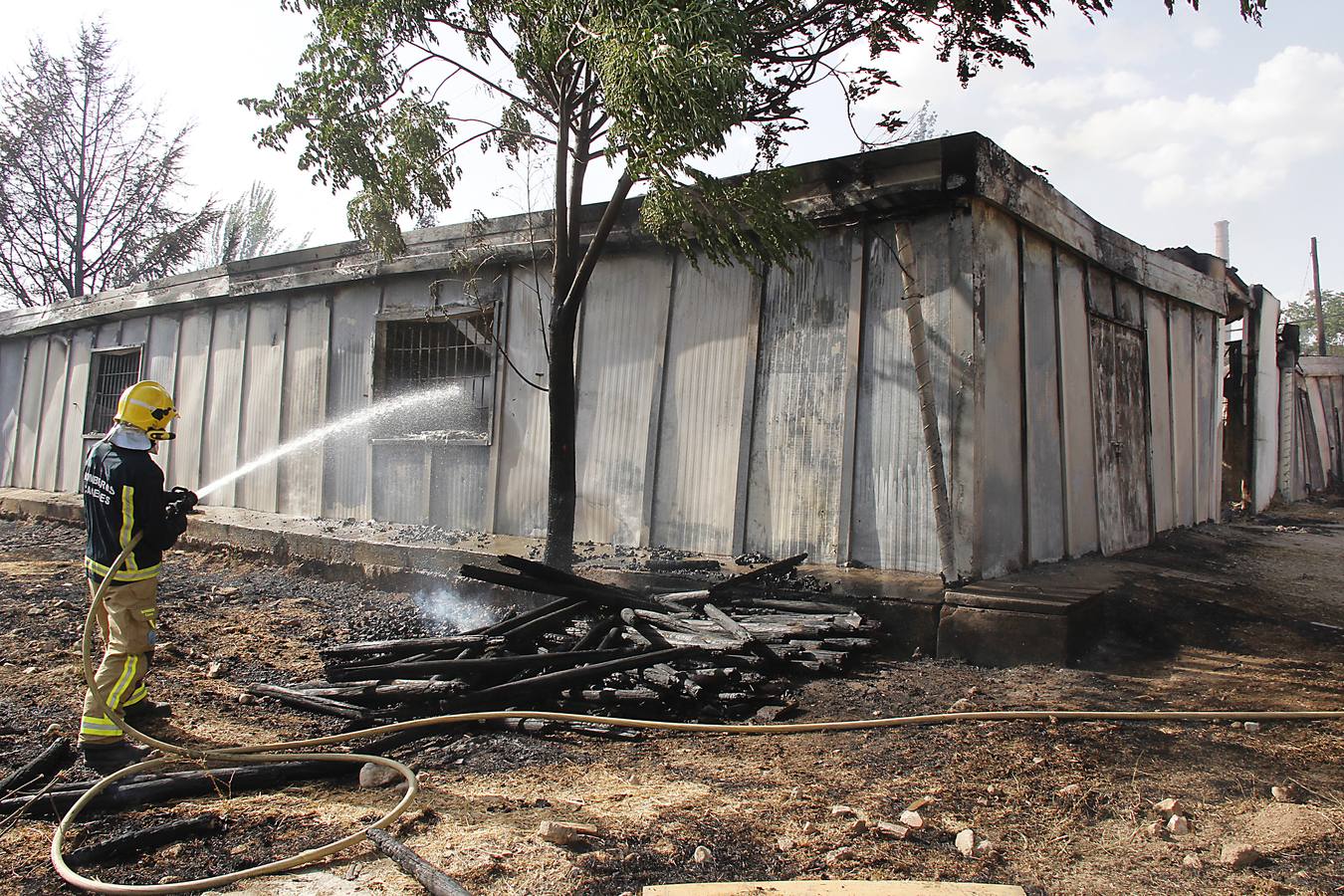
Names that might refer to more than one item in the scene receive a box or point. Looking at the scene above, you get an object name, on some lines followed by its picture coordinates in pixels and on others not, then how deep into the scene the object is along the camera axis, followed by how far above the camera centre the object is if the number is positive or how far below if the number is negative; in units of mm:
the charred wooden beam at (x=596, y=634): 5379 -763
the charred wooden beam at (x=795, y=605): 5906 -595
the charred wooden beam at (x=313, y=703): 4758 -1129
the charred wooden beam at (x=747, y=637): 5172 -721
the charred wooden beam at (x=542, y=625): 5445 -733
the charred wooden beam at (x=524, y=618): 5610 -704
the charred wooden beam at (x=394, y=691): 4676 -1009
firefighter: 4527 -145
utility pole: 32469 +8600
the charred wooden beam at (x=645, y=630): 5219 -717
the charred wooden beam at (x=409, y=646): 5336 -856
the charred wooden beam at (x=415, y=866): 2666 -1179
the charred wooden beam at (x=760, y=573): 6148 -395
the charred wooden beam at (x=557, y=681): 4711 -936
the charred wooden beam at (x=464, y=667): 4828 -888
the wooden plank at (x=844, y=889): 2609 -1139
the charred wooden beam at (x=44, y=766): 3756 -1231
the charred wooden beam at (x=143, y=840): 3080 -1272
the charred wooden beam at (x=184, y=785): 3574 -1237
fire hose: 3510 -1078
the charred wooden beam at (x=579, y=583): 5758 -473
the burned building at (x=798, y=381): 6359 +1357
